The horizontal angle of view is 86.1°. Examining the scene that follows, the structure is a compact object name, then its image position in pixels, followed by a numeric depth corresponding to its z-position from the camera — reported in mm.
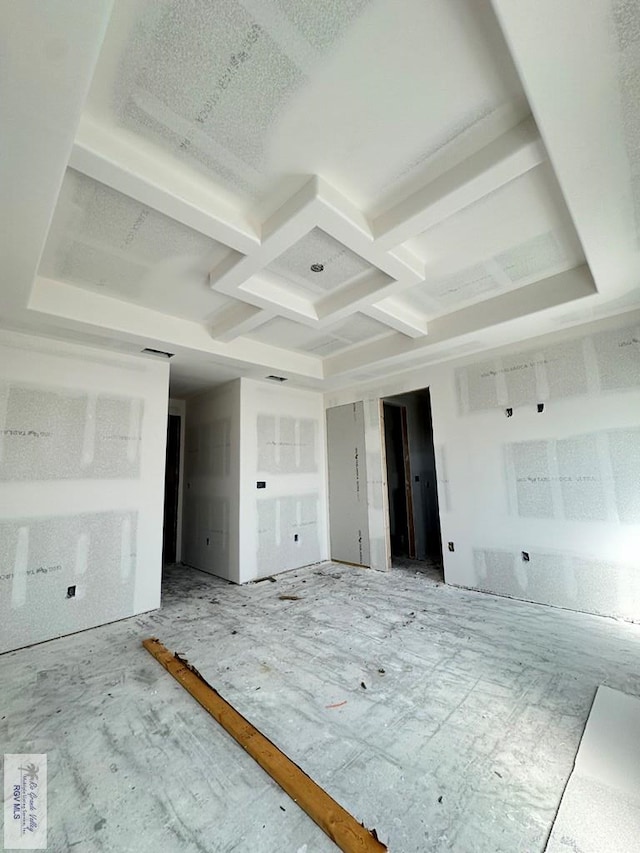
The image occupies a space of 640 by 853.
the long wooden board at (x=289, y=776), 1207
